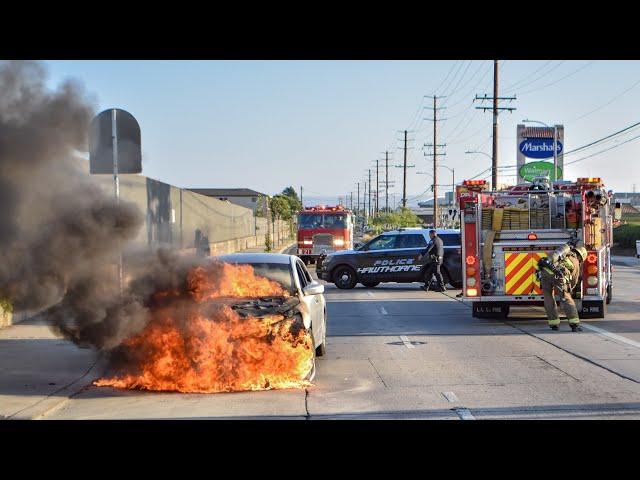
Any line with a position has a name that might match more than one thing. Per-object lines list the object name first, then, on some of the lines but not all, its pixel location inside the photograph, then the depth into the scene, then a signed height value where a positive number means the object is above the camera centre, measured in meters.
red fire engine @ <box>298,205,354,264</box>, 40.78 -0.61
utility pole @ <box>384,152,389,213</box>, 115.56 +5.75
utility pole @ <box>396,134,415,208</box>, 85.75 +4.31
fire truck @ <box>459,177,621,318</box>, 16.83 -0.38
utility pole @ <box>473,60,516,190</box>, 40.72 +5.19
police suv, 25.81 -1.30
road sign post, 10.79 +0.97
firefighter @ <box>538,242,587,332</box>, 15.37 -1.14
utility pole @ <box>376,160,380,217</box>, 125.78 +4.98
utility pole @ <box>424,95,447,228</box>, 67.14 +5.36
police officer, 24.44 -1.14
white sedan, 11.26 -0.80
